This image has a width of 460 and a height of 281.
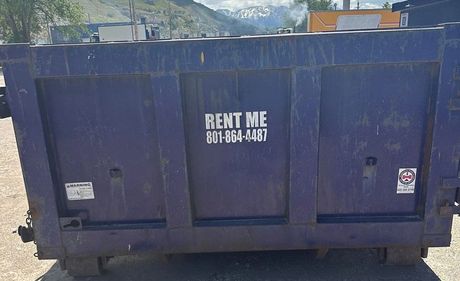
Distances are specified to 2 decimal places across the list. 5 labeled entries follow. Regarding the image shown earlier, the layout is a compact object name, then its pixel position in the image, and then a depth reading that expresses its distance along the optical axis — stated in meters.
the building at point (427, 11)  14.21
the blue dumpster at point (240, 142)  2.45
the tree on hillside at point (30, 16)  31.56
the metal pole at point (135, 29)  26.92
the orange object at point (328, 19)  20.93
